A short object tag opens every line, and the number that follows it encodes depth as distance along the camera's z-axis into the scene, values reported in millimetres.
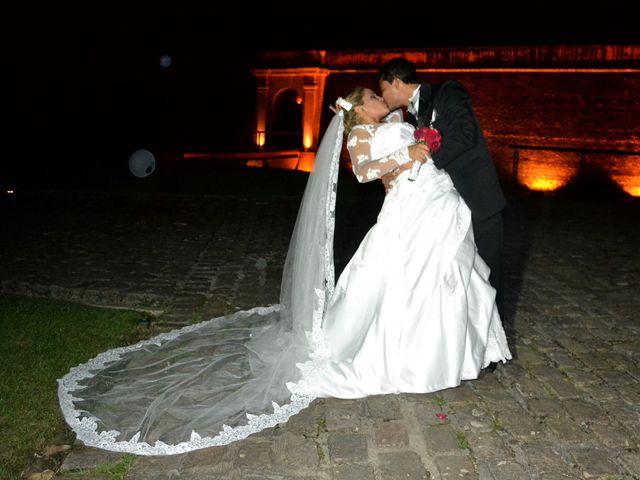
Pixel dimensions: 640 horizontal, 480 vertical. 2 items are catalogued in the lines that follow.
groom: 4004
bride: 3936
